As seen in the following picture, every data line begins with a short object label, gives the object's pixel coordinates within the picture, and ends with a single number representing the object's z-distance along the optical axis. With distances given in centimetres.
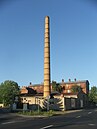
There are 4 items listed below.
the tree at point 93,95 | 4969
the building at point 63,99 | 2813
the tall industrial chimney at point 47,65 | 2795
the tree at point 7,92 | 3419
